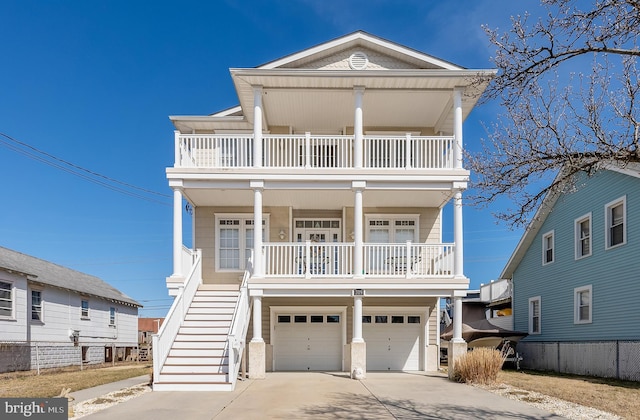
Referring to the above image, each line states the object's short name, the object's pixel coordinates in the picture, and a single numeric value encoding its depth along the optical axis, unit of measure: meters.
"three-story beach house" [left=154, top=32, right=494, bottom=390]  14.04
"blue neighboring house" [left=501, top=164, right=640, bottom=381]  14.71
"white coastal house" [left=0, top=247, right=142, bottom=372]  18.48
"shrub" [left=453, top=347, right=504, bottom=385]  12.47
